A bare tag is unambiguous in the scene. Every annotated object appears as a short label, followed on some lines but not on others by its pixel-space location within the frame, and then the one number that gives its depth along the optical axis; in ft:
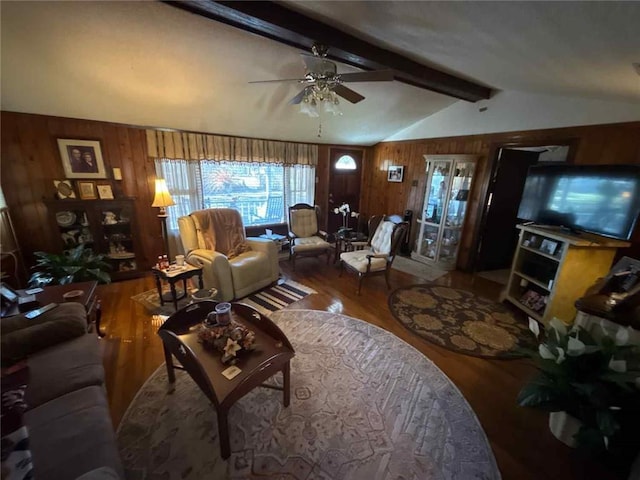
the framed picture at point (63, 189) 9.36
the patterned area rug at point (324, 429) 4.36
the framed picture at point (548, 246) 8.09
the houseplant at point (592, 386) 4.02
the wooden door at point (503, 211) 11.91
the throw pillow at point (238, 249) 10.55
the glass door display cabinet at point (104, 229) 9.59
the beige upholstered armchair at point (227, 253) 9.07
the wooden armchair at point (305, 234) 12.46
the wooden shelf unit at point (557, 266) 7.49
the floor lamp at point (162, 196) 9.71
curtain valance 10.89
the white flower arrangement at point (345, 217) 13.11
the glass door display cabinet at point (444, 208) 12.75
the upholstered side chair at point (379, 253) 10.46
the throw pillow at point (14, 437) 2.56
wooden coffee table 4.29
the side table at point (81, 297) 6.07
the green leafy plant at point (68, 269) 7.71
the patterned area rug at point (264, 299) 9.03
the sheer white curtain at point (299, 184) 14.93
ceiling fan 6.26
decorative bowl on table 4.88
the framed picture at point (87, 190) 9.70
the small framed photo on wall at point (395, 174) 15.57
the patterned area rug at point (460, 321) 7.59
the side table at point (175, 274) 8.26
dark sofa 3.12
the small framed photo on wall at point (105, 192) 10.02
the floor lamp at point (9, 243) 7.79
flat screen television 6.67
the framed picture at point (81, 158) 9.33
